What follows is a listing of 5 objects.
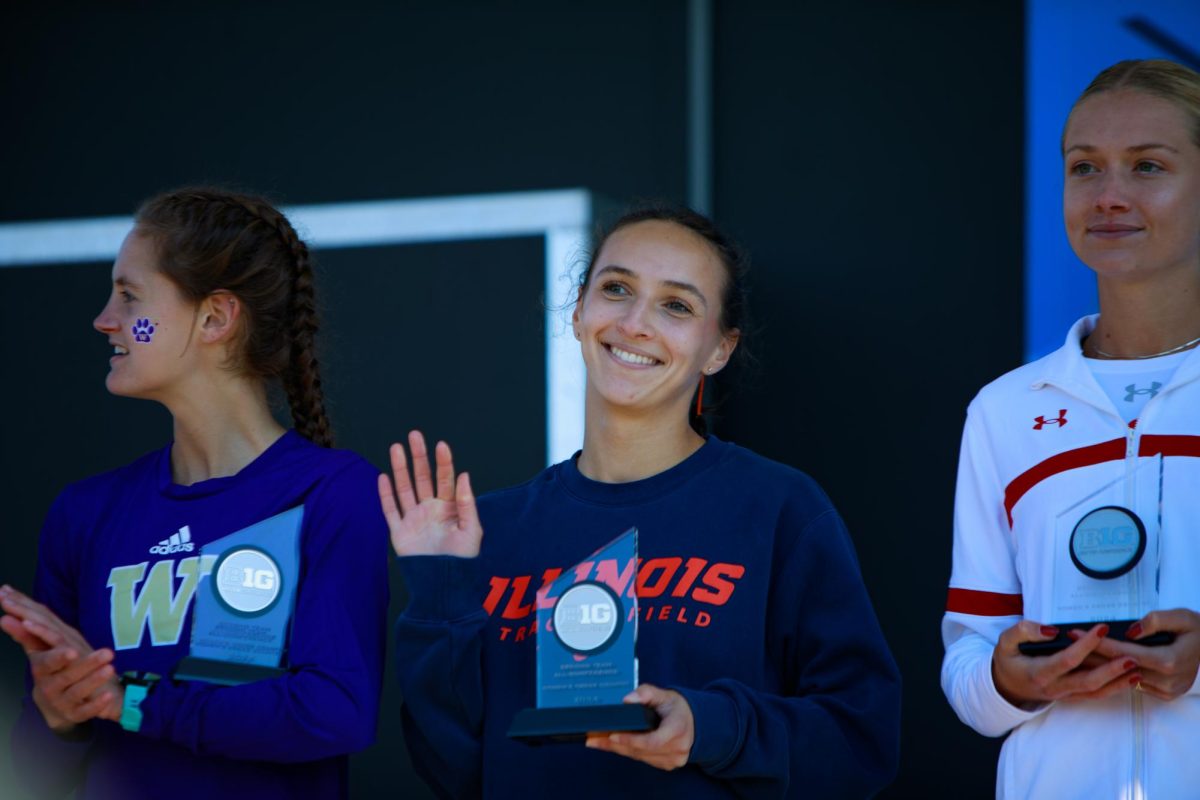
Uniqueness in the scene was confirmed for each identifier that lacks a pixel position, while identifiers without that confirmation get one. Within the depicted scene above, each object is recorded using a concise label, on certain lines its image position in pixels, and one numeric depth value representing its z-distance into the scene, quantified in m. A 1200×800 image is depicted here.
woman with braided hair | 4.49
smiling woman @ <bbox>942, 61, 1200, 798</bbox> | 4.01
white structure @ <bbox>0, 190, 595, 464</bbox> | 8.49
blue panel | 7.32
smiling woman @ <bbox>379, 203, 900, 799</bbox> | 4.39
